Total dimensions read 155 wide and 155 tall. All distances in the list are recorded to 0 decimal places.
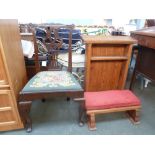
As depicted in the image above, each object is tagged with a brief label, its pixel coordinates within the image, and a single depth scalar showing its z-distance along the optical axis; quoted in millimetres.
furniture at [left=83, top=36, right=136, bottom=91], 1479
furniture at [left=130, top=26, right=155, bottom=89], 1466
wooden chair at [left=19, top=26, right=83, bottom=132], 1184
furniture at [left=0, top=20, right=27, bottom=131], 1046
